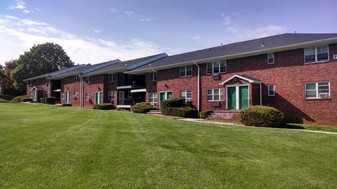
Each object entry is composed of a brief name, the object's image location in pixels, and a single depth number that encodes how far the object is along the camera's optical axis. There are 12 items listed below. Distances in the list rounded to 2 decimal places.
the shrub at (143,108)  28.54
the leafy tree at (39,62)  61.50
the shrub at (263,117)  17.31
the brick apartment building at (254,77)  18.69
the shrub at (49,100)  46.97
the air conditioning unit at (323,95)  18.46
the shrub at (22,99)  51.66
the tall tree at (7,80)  65.39
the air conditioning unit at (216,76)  24.69
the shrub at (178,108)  24.11
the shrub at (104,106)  33.66
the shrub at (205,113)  23.45
